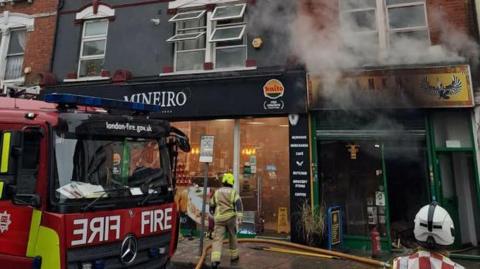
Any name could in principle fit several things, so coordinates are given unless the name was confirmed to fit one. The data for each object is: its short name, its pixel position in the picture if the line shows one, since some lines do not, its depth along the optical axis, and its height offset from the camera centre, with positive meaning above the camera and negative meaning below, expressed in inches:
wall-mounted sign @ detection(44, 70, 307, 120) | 387.2 +104.1
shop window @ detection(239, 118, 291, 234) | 400.5 +24.6
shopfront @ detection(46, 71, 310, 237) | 391.9 +68.2
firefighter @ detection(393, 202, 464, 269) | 92.6 -10.4
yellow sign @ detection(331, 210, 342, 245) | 354.0 -31.7
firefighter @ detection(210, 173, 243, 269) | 300.4 -13.9
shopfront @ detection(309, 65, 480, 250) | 345.1 +40.5
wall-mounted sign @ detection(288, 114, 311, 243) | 367.9 +23.1
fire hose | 295.4 -48.5
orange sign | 390.0 +104.2
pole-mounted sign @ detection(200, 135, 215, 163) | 330.6 +36.2
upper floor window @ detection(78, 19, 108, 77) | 478.6 +177.1
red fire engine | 157.9 +0.6
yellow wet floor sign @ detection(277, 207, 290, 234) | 393.7 -28.6
